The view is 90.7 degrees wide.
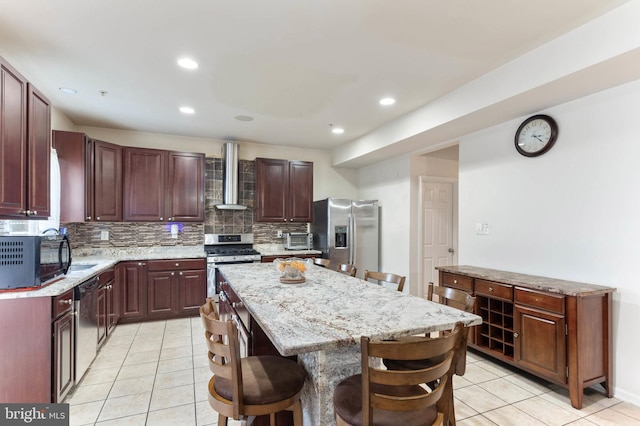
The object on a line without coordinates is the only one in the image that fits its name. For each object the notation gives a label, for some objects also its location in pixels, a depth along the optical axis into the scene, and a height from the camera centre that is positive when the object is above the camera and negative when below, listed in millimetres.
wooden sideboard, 2371 -942
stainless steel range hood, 5043 +524
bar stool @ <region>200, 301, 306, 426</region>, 1330 -808
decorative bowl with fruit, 2434 -479
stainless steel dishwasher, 2621 -1007
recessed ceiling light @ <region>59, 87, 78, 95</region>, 3250 +1262
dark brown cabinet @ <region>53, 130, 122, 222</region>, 3631 +415
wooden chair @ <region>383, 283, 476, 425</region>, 1646 -808
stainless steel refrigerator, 5199 -338
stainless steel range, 4500 -618
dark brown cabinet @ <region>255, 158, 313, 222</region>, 5211 +356
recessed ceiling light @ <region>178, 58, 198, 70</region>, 2687 +1284
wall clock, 2948 +752
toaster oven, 5324 -498
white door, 5070 -247
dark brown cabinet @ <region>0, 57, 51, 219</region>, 2043 +452
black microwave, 2125 -345
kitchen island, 1339 -538
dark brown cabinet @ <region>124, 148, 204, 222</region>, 4468 +382
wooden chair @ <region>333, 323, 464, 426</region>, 1133 -692
